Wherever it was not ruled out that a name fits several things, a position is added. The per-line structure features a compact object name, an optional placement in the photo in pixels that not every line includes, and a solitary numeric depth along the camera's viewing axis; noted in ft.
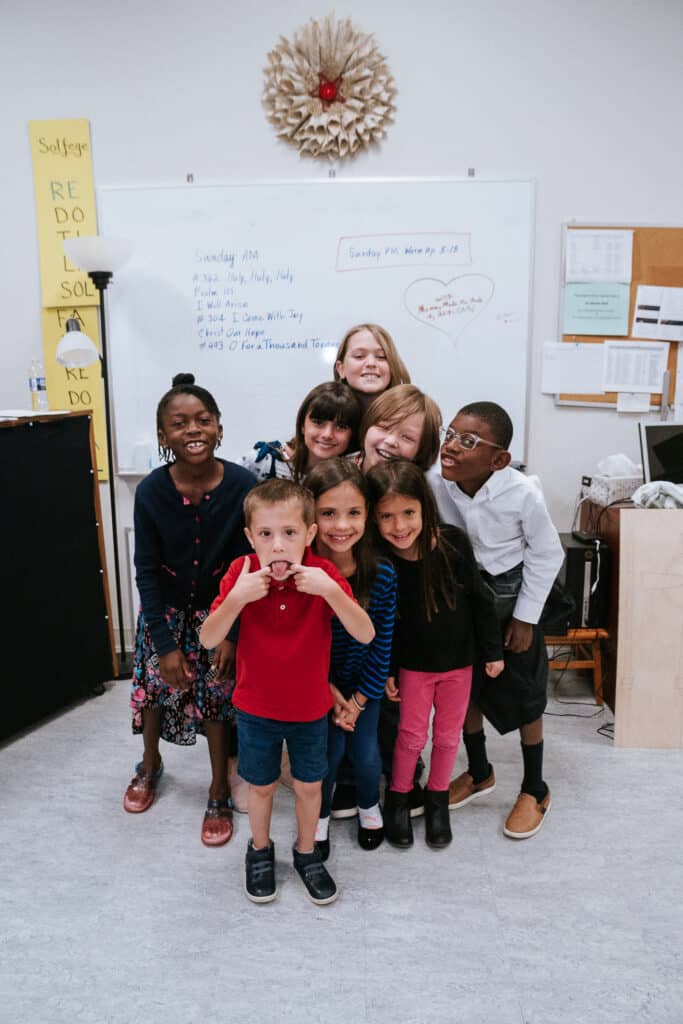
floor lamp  7.93
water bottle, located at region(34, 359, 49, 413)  8.89
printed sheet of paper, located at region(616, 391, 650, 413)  8.93
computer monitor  7.90
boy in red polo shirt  4.45
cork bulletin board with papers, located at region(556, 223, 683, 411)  8.63
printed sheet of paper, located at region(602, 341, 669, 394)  8.83
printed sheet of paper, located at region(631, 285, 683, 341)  8.71
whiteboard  8.59
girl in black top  5.01
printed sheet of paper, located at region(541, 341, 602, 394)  8.87
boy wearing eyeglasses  5.39
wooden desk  7.12
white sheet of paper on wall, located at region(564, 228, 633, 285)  8.63
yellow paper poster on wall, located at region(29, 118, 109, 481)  8.62
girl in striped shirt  4.79
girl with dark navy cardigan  5.38
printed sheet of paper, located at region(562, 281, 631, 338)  8.73
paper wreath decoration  8.14
